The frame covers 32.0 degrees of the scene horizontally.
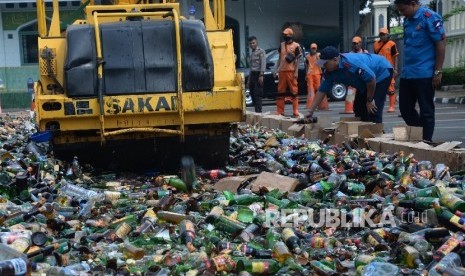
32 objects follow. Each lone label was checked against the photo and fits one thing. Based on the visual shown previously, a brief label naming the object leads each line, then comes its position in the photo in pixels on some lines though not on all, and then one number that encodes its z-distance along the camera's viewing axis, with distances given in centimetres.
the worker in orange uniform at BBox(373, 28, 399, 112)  1705
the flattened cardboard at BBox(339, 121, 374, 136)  962
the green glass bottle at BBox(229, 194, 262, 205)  636
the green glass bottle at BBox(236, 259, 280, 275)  473
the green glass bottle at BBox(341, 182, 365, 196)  677
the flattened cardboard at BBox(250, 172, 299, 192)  695
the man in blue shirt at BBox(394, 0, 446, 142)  861
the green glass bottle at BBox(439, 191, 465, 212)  530
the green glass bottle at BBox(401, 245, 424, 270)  466
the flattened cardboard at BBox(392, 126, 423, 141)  864
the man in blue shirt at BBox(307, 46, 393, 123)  927
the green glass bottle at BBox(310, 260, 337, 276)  464
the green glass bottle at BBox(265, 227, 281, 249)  519
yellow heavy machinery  805
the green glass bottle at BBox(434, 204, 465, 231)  501
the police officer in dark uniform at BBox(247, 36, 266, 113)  1645
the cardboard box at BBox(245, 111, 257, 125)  1465
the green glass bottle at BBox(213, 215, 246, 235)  556
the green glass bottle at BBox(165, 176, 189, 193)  741
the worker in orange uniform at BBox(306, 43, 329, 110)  2030
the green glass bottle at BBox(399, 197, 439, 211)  564
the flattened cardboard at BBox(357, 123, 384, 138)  941
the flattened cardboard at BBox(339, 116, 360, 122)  1038
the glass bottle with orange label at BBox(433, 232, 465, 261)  463
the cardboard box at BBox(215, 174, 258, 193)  715
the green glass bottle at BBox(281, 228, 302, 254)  510
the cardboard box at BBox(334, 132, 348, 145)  981
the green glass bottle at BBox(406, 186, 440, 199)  592
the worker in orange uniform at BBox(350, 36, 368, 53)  1818
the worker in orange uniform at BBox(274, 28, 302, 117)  1594
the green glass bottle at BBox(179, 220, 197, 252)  526
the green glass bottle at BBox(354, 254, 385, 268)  474
